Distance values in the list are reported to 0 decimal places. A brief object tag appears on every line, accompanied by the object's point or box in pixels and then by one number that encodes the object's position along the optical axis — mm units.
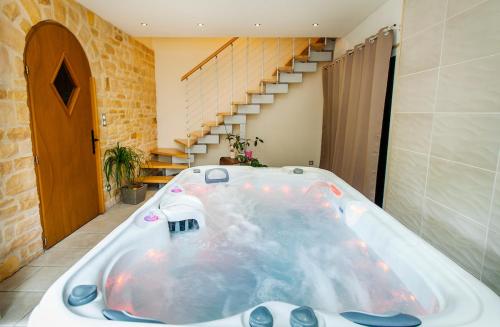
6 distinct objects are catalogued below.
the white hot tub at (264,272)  879
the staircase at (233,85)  4426
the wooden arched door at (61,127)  2234
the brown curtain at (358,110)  2545
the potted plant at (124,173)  3336
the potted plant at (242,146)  4168
